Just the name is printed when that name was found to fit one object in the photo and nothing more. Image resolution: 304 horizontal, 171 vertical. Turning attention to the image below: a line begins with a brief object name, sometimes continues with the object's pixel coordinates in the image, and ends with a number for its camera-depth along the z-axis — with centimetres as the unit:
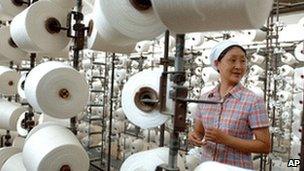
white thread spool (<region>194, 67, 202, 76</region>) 623
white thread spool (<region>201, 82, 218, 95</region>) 565
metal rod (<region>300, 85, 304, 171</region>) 186
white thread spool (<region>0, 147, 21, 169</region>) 298
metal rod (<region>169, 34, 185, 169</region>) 127
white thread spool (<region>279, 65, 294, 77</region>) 559
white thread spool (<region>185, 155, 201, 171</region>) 227
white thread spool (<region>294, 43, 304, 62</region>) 450
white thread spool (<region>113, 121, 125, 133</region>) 625
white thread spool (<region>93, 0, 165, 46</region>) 134
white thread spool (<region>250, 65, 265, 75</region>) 574
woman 162
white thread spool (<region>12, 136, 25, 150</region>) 327
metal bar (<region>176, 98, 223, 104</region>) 123
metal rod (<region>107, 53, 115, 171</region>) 422
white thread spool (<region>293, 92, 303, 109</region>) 417
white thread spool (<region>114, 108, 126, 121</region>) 646
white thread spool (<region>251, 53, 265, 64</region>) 573
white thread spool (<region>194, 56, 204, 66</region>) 600
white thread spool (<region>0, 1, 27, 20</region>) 287
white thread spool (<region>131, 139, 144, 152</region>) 576
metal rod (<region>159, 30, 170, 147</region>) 139
